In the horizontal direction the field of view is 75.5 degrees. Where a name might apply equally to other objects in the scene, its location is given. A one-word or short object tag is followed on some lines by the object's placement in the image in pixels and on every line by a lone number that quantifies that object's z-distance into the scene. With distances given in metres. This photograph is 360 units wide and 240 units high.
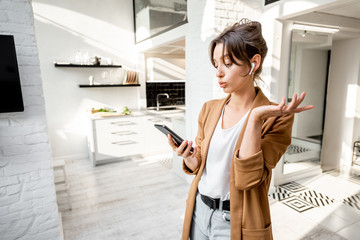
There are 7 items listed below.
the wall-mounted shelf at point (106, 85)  4.31
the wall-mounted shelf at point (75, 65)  4.07
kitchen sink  4.70
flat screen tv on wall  1.60
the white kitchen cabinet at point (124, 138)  4.10
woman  0.80
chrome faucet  5.01
